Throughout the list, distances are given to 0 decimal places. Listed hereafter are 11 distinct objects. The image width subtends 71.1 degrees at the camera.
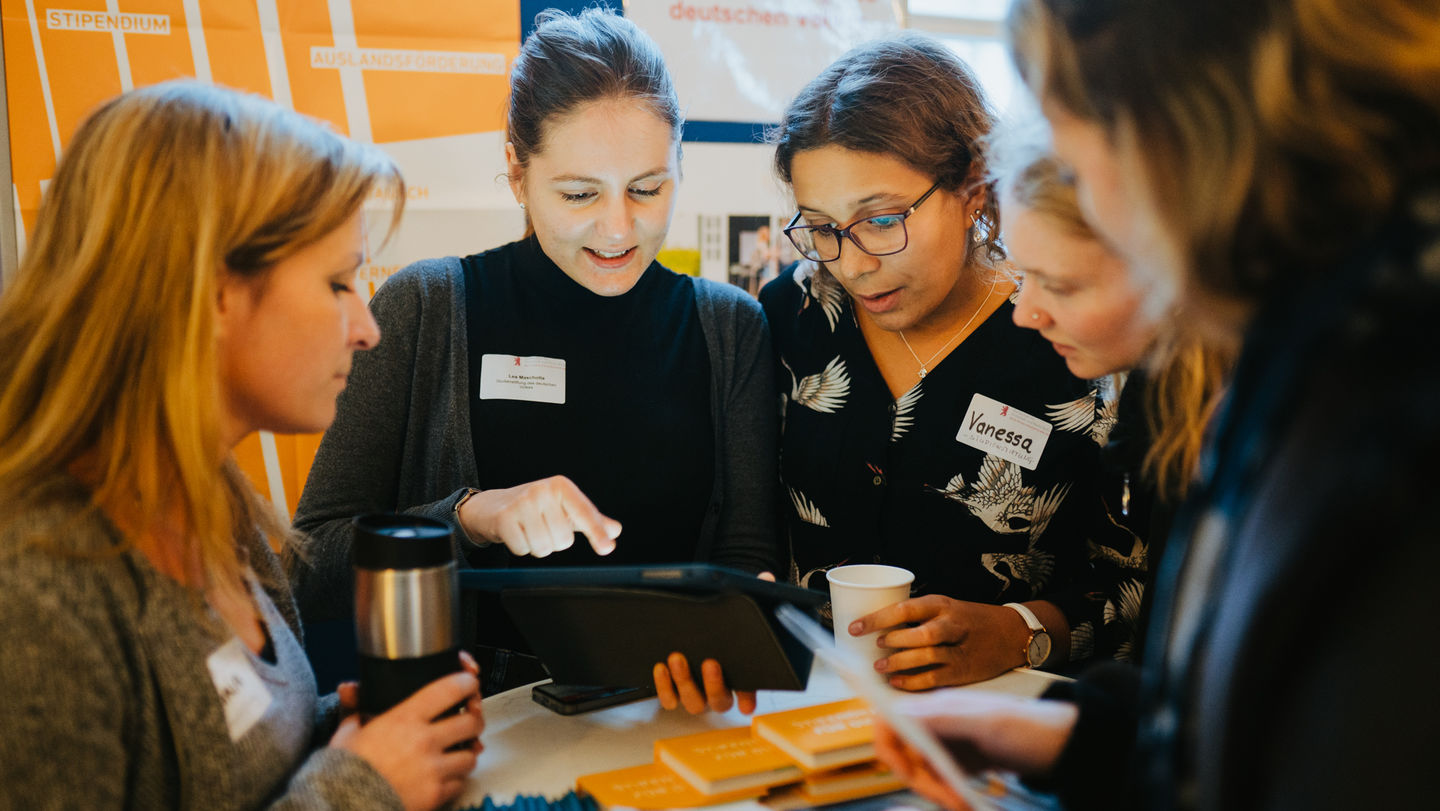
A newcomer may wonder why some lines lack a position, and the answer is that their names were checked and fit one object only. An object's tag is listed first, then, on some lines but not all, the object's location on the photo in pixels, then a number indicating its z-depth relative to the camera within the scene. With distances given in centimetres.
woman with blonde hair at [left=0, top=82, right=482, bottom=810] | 95
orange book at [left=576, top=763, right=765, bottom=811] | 120
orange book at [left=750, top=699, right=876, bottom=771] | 122
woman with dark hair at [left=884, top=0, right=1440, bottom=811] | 59
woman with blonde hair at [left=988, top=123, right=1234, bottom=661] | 146
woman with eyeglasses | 191
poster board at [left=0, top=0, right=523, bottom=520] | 272
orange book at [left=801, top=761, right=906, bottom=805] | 122
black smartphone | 149
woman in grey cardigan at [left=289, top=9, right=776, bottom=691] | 191
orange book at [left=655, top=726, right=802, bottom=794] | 121
